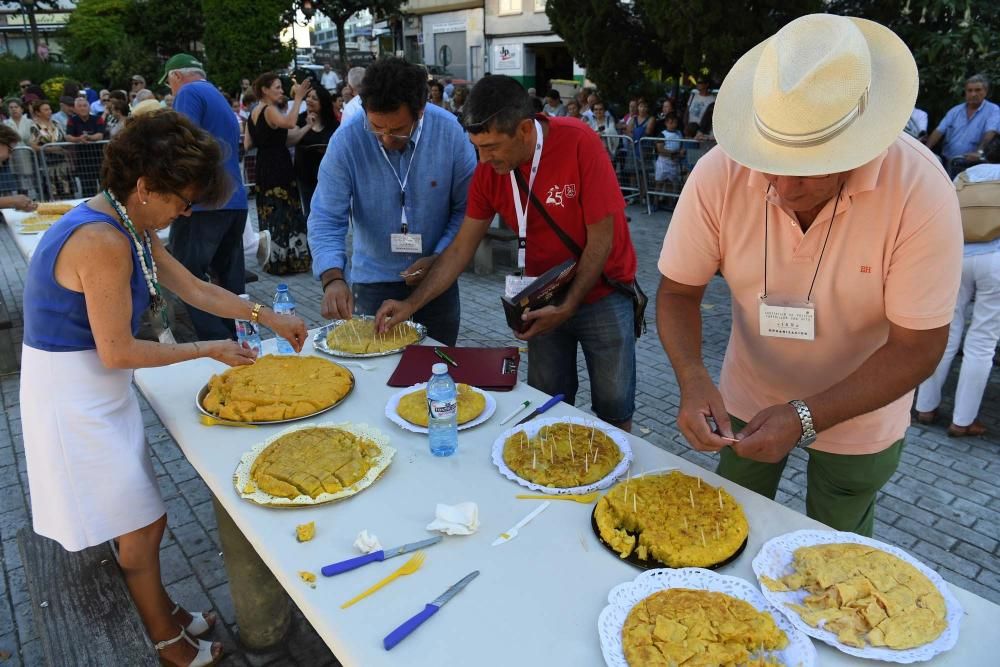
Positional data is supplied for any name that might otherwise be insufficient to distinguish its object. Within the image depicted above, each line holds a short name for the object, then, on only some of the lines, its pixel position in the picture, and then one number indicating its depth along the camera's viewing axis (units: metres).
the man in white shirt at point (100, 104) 14.52
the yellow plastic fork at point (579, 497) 1.94
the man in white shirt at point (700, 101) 11.58
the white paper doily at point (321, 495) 1.93
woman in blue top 2.17
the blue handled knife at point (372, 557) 1.67
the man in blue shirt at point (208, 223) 5.23
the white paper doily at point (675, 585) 1.40
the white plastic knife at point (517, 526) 1.79
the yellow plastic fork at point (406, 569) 1.61
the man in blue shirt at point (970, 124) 8.12
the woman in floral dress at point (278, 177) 7.49
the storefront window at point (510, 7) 31.56
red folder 2.72
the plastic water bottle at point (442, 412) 2.06
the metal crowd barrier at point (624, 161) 11.45
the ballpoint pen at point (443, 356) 2.86
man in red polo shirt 2.72
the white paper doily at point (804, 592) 1.38
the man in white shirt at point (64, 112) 11.15
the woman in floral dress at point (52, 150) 10.37
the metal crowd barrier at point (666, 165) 10.38
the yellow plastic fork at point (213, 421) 2.41
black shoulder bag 2.96
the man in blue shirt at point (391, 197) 3.34
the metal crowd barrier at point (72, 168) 10.38
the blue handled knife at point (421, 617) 1.46
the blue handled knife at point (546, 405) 2.47
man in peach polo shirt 1.71
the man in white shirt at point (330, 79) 23.47
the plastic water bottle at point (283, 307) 3.21
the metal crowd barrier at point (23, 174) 9.62
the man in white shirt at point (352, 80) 7.96
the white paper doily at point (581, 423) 1.97
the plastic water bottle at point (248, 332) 3.50
